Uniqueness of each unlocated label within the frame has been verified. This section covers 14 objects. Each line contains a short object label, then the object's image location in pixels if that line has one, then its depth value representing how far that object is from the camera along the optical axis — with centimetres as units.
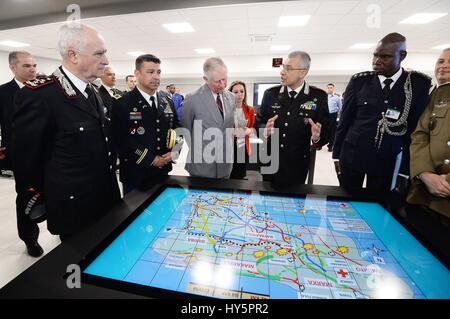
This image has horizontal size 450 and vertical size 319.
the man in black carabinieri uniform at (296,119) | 196
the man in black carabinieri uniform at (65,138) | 112
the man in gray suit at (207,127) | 196
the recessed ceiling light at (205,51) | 972
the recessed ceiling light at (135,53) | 1030
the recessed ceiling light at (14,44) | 890
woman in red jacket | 232
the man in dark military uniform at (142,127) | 174
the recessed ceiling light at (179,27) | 635
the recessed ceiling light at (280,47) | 902
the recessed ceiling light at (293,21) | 577
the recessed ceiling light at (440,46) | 890
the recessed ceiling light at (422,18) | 566
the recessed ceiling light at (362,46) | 888
